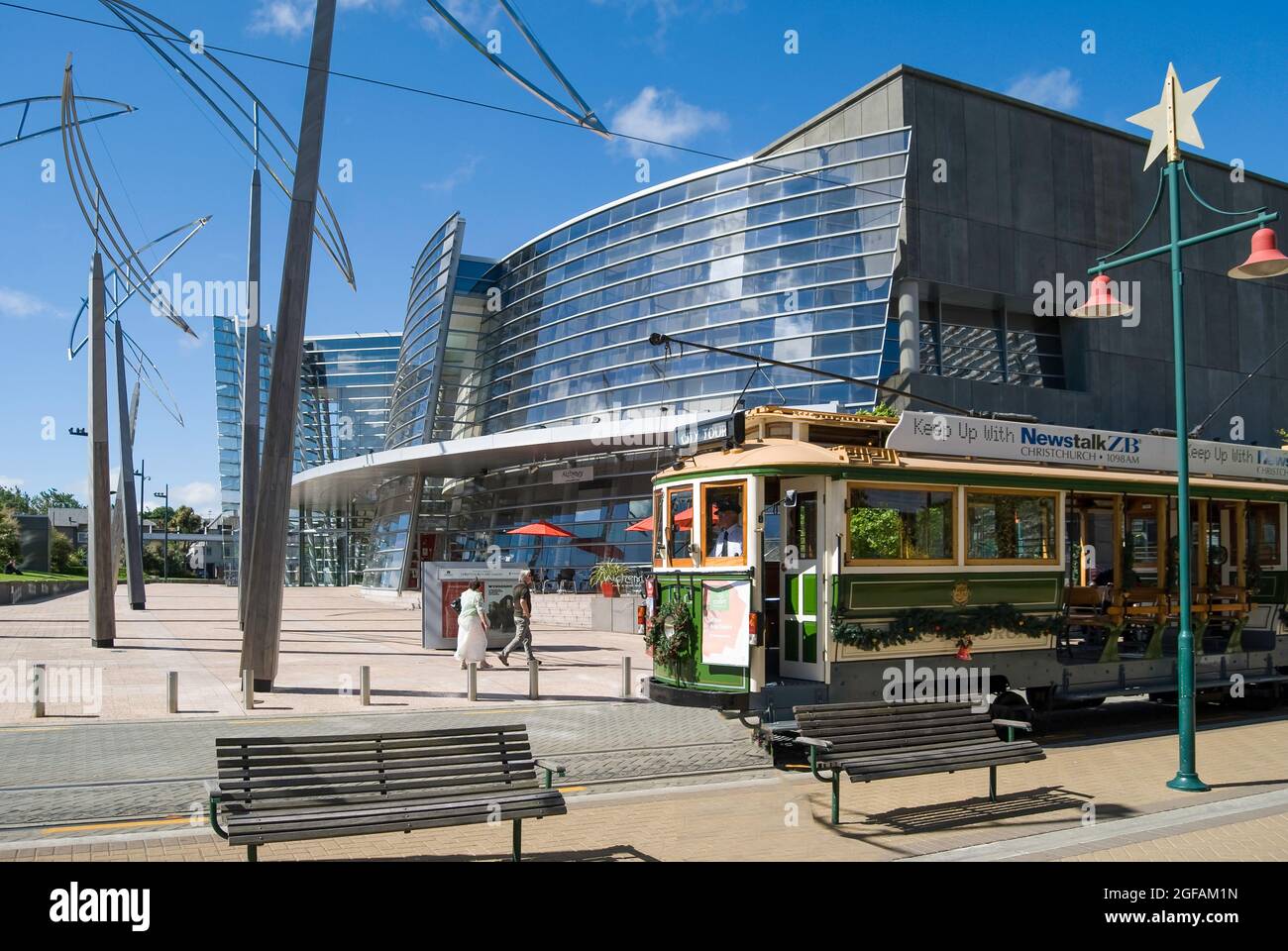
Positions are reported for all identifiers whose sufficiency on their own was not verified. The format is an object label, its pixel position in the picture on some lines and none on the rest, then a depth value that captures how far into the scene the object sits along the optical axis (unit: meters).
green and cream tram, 11.26
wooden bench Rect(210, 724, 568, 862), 6.16
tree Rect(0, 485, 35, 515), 98.50
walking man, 19.36
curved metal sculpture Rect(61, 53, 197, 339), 24.19
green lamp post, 10.06
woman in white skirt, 18.77
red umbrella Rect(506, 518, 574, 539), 34.66
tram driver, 11.59
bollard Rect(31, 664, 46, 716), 13.20
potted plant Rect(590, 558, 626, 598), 31.17
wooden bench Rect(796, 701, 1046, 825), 8.25
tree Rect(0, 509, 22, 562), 57.53
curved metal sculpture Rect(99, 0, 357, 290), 17.12
